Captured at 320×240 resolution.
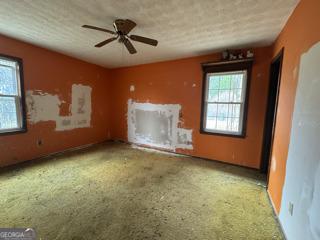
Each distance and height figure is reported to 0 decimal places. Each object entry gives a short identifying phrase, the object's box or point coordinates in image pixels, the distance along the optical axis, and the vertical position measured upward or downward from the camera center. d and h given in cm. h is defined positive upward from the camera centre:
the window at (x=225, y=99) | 325 +16
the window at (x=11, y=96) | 299 +7
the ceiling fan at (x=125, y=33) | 212 +99
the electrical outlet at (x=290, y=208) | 151 -97
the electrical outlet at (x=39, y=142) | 355 -94
